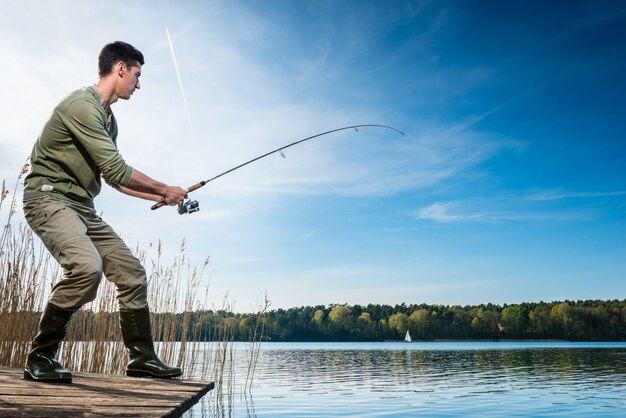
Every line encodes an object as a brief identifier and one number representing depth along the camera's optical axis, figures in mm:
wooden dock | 2291
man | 3041
